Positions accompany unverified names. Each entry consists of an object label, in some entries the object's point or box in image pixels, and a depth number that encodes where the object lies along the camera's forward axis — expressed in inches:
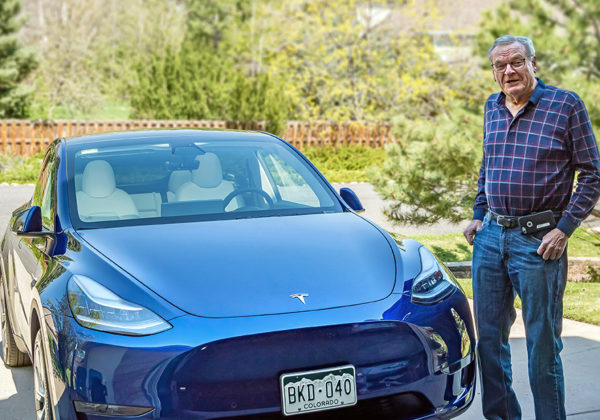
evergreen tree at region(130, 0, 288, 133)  884.0
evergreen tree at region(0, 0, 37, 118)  936.9
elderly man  133.6
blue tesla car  116.0
